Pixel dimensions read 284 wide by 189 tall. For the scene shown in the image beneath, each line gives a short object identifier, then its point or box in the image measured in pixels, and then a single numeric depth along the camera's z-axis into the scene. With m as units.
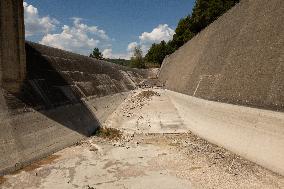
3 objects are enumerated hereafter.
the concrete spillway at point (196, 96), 5.26
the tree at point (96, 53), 51.85
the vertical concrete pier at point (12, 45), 6.07
